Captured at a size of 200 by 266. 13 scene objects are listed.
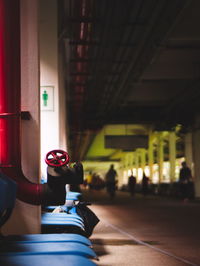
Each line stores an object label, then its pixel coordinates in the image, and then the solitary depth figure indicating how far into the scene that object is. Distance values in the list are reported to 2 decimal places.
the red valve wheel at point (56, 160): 4.13
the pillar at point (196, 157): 21.25
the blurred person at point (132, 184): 28.12
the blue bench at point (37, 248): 2.40
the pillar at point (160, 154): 30.04
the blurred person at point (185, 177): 18.34
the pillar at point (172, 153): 26.26
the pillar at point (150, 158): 33.59
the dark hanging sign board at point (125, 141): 25.86
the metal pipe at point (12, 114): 4.05
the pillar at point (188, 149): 23.67
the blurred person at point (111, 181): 20.34
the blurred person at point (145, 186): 26.69
